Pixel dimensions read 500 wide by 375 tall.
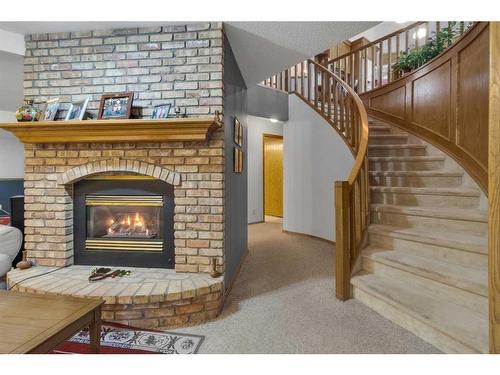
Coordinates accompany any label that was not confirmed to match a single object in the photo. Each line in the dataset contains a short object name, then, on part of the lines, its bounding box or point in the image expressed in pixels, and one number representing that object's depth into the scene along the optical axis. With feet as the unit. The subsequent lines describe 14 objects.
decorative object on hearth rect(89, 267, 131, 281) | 6.70
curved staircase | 5.26
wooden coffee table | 3.52
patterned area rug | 5.22
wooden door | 22.93
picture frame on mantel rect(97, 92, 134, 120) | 6.94
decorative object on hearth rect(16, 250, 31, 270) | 7.21
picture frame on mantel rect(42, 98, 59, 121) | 7.13
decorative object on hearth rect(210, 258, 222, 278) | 6.74
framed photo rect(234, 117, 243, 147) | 8.82
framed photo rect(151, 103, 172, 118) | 6.88
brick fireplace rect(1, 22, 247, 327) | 6.53
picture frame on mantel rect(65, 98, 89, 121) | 7.09
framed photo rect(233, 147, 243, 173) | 8.81
